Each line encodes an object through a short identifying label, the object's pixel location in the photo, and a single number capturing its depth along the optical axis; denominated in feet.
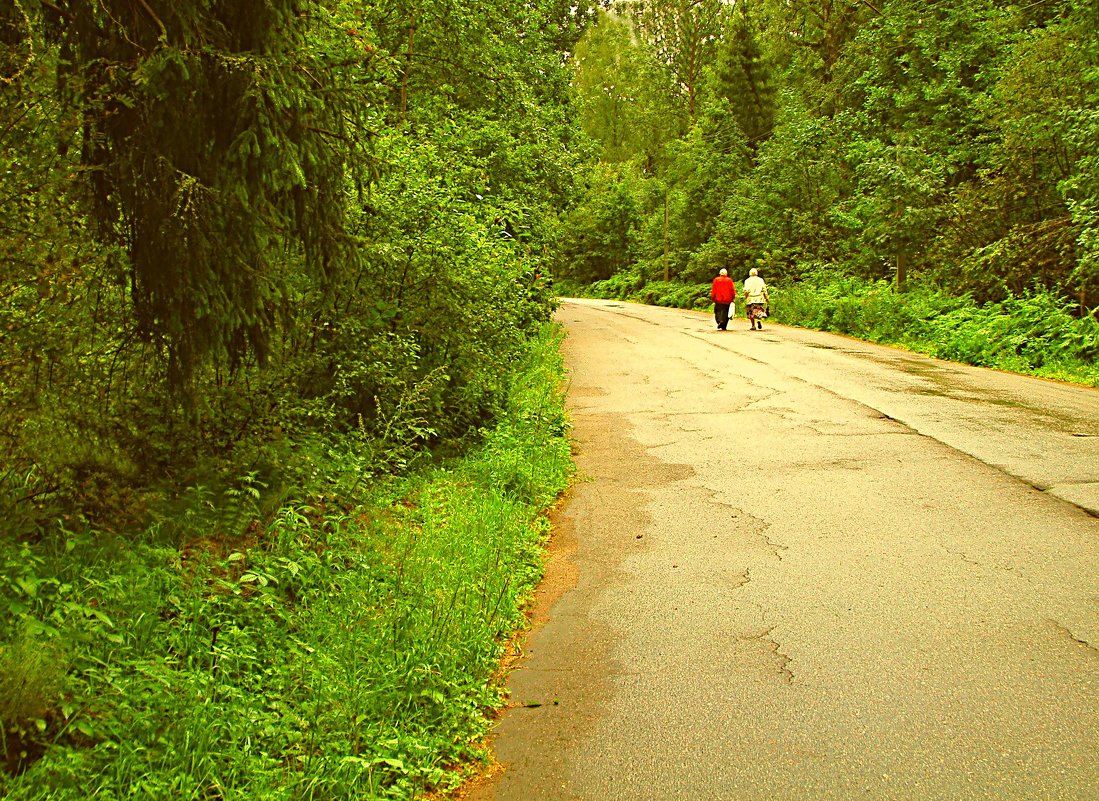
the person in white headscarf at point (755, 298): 79.66
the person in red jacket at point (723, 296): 77.92
